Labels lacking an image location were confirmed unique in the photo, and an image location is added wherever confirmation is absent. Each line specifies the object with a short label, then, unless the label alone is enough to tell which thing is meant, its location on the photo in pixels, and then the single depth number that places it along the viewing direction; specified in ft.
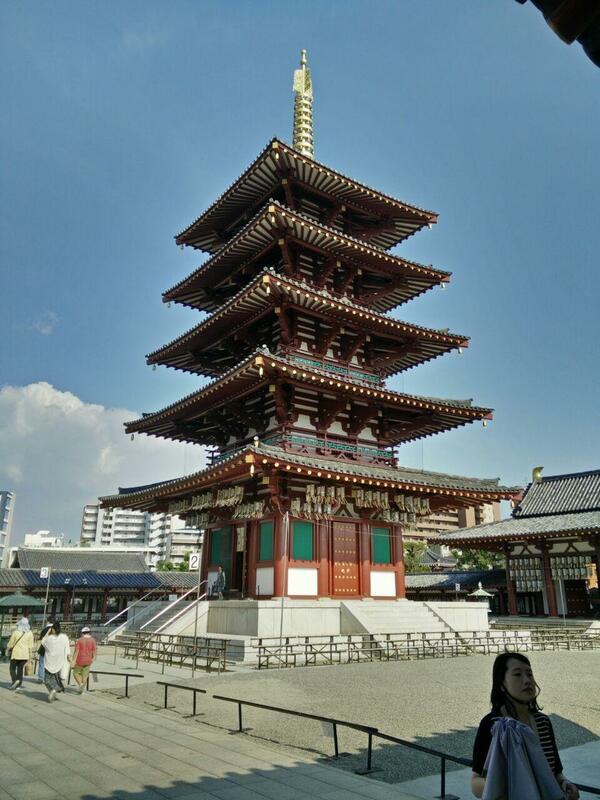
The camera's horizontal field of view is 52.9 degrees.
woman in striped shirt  12.85
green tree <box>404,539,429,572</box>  234.38
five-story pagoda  79.15
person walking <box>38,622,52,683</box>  51.63
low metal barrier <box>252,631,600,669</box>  63.06
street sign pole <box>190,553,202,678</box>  80.59
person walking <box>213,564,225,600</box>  84.46
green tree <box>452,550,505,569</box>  232.76
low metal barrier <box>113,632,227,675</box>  58.78
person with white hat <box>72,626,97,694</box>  48.39
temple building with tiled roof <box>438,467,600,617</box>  112.78
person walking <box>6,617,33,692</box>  51.08
